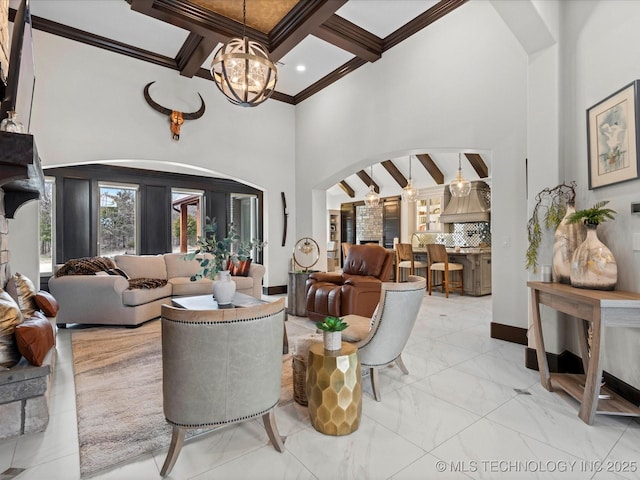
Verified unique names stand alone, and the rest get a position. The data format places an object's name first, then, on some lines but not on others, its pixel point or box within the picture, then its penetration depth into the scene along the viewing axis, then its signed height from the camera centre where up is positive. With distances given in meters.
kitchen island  6.50 -0.62
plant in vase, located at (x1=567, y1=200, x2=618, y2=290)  2.22 -0.14
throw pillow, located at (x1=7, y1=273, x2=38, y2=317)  2.67 -0.44
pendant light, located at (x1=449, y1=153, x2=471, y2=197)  5.84 +0.93
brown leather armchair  3.92 -0.58
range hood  7.64 +0.75
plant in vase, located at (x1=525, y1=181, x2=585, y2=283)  2.54 +0.09
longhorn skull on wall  5.21 +2.06
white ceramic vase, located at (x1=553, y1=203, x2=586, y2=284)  2.53 -0.04
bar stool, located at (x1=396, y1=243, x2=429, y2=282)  7.14 -0.49
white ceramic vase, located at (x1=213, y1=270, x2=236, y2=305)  3.24 -0.48
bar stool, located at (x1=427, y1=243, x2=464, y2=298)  6.43 -0.56
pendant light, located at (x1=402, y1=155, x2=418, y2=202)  7.32 +1.03
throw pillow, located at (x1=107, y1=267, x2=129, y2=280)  4.58 -0.44
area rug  1.81 -1.13
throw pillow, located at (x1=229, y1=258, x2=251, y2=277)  5.61 -0.52
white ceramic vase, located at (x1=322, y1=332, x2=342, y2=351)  1.98 -0.61
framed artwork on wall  2.16 +0.70
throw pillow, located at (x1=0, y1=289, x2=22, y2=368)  1.91 -0.53
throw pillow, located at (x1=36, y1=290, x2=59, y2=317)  2.90 -0.57
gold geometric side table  1.88 -0.88
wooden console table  1.92 -0.53
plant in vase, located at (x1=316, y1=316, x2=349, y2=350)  1.98 -0.57
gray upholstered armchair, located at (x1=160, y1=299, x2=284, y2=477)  1.50 -0.59
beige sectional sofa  4.13 -0.76
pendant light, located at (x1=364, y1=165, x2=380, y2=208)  8.43 +1.05
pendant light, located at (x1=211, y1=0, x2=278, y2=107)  3.11 +1.61
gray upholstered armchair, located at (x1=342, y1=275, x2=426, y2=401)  2.25 -0.62
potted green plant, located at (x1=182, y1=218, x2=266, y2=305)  3.20 -0.21
